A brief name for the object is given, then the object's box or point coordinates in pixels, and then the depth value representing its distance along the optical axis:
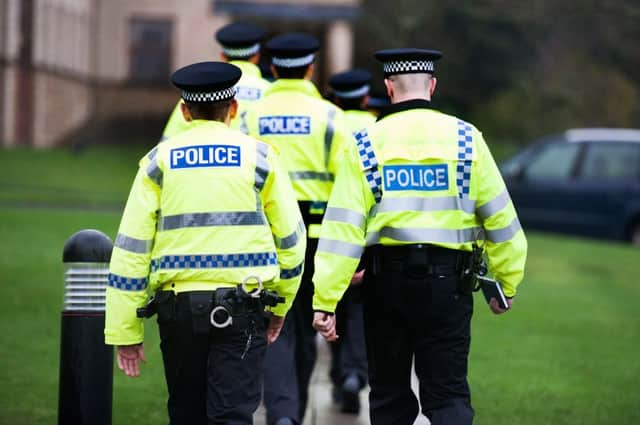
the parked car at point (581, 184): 36.91
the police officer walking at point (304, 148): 14.20
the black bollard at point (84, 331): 11.95
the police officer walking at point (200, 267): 9.97
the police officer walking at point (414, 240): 10.45
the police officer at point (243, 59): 14.86
